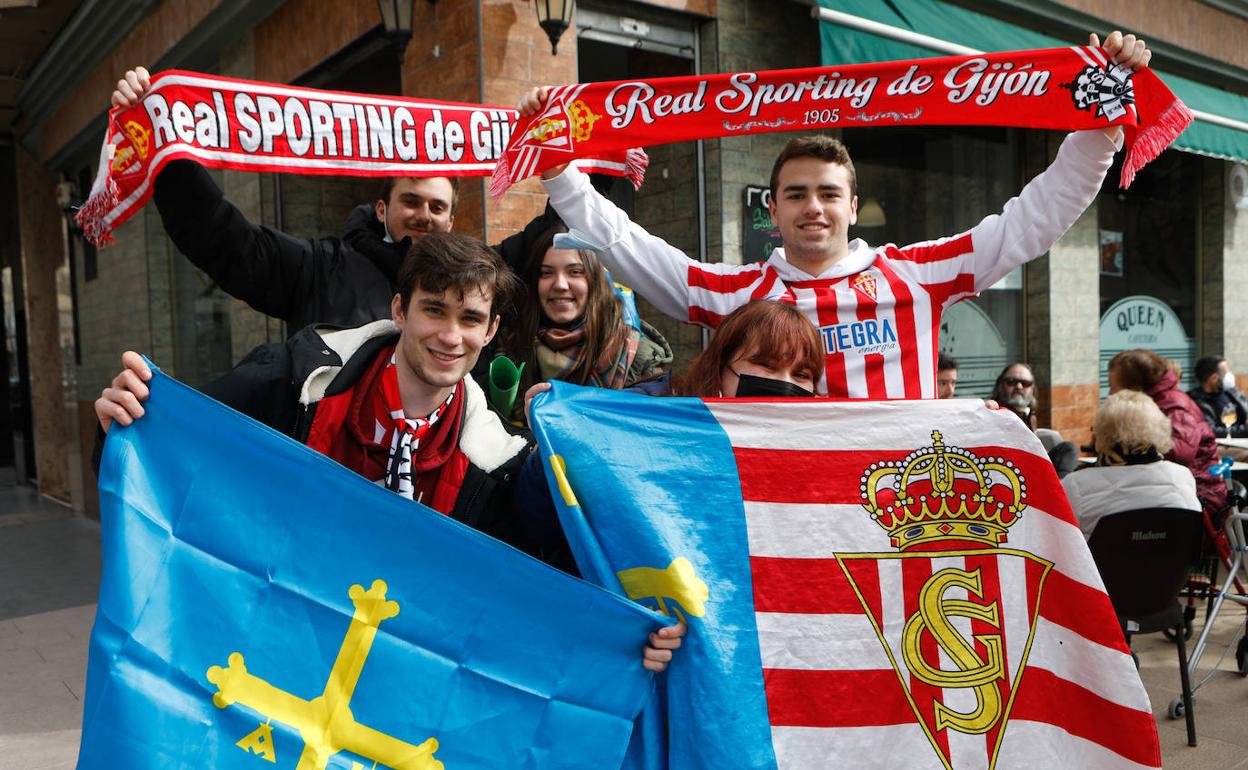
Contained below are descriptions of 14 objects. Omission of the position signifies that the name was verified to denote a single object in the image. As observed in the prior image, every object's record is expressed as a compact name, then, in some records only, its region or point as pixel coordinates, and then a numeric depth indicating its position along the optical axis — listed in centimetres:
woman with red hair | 227
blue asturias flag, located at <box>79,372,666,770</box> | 183
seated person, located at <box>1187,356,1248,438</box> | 784
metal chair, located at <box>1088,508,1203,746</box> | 375
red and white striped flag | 199
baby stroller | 425
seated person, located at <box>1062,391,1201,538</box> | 383
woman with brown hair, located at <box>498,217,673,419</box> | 284
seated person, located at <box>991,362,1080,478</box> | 556
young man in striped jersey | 258
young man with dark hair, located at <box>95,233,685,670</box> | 212
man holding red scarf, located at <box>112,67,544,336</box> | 271
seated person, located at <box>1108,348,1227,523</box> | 493
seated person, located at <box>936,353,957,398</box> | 503
